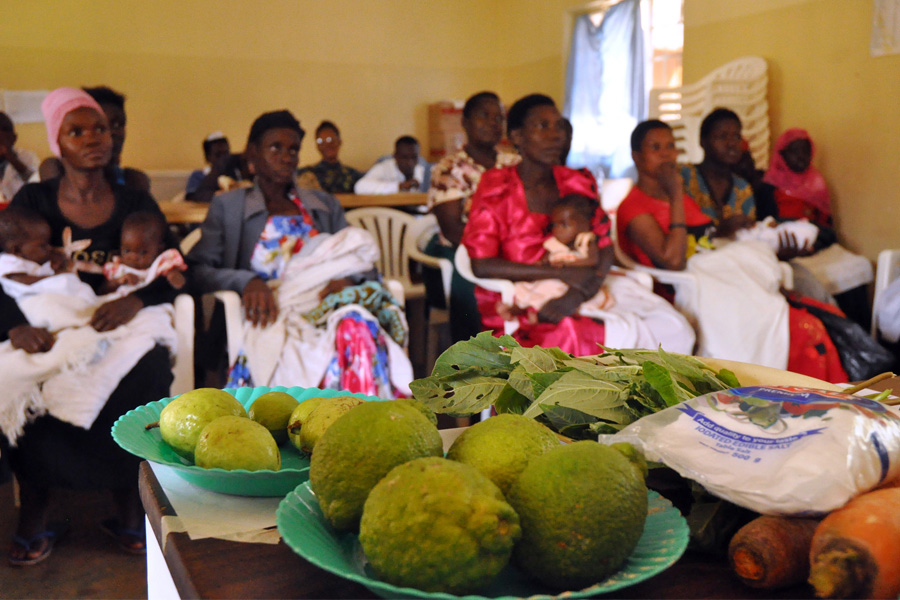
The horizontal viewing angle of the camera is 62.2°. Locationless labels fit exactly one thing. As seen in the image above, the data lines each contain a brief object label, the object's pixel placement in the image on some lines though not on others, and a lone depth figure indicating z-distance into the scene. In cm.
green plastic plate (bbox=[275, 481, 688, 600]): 52
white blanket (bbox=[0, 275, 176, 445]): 204
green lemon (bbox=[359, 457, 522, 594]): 49
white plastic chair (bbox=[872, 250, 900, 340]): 322
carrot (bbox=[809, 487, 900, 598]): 53
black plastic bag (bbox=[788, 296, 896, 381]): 281
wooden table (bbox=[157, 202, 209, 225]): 316
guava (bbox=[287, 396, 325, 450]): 84
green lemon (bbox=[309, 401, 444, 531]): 57
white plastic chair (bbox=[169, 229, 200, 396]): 237
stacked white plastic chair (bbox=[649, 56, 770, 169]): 462
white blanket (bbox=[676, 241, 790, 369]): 284
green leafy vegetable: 74
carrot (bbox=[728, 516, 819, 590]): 56
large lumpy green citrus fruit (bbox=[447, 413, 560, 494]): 59
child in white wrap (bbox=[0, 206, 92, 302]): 220
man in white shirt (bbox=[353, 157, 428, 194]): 661
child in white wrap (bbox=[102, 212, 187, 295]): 236
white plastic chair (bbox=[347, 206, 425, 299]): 386
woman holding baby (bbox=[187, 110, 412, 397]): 251
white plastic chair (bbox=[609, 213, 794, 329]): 298
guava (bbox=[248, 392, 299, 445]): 88
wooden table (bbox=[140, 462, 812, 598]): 58
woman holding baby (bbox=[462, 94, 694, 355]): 271
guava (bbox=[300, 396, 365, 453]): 78
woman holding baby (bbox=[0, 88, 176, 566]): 213
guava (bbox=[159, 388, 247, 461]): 81
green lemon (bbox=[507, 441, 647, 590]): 52
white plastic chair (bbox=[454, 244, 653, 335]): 273
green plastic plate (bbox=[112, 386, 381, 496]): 73
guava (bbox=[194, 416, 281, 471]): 73
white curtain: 680
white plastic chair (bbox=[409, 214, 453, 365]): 313
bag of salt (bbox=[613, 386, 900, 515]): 57
